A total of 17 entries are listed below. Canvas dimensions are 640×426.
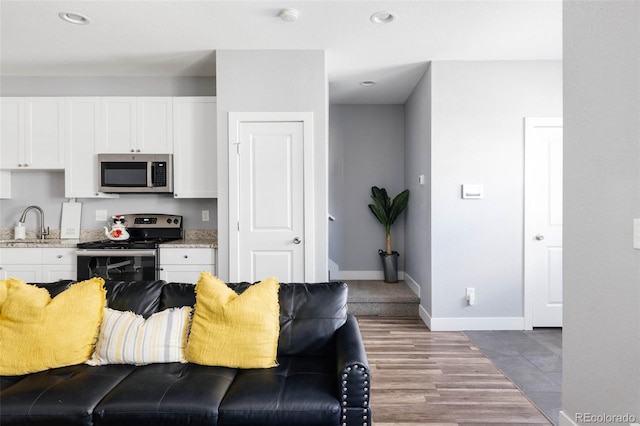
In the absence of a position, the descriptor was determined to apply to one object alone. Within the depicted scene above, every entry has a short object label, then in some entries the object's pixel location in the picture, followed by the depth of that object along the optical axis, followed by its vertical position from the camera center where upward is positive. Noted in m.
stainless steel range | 3.44 -0.49
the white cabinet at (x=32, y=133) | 3.82 +0.78
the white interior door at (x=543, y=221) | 3.66 -0.13
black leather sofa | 1.52 -0.80
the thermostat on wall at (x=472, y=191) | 3.65 +0.17
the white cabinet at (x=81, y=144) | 3.81 +0.67
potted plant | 4.83 -0.12
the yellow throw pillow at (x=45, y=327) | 1.77 -0.60
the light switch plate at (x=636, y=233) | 1.43 -0.10
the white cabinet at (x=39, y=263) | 3.55 -0.53
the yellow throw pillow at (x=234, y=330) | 1.81 -0.61
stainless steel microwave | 3.79 +0.37
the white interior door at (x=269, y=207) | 3.46 +0.01
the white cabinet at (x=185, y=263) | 3.50 -0.53
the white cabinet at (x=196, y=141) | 3.79 +0.69
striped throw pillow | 1.85 -0.67
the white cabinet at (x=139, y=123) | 3.80 +0.88
